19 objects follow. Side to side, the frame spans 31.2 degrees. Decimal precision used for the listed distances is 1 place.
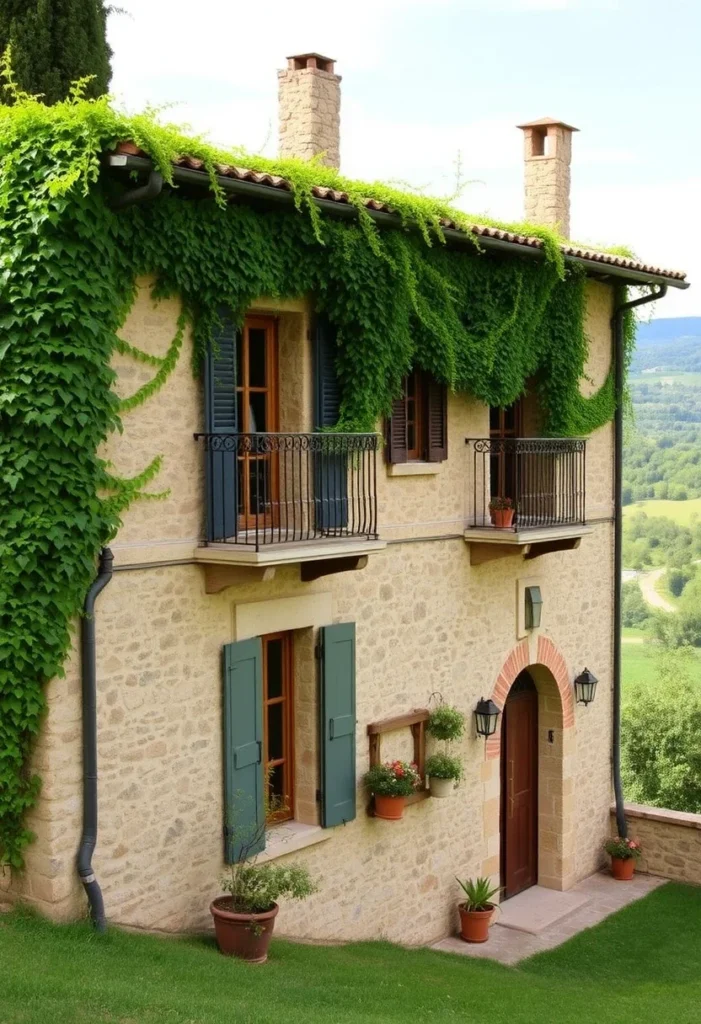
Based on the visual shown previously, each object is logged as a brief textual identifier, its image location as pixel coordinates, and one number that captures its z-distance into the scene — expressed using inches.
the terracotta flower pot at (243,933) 396.8
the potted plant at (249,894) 398.3
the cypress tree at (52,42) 575.2
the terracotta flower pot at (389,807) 485.7
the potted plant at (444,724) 519.8
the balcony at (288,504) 406.6
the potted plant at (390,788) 483.8
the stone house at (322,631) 391.2
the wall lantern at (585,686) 636.1
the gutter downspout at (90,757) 372.8
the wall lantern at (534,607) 589.3
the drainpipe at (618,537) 658.8
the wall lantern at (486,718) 552.1
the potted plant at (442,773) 514.6
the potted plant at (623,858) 648.4
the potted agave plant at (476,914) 539.5
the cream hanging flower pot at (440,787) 517.7
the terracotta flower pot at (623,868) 648.4
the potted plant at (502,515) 538.3
